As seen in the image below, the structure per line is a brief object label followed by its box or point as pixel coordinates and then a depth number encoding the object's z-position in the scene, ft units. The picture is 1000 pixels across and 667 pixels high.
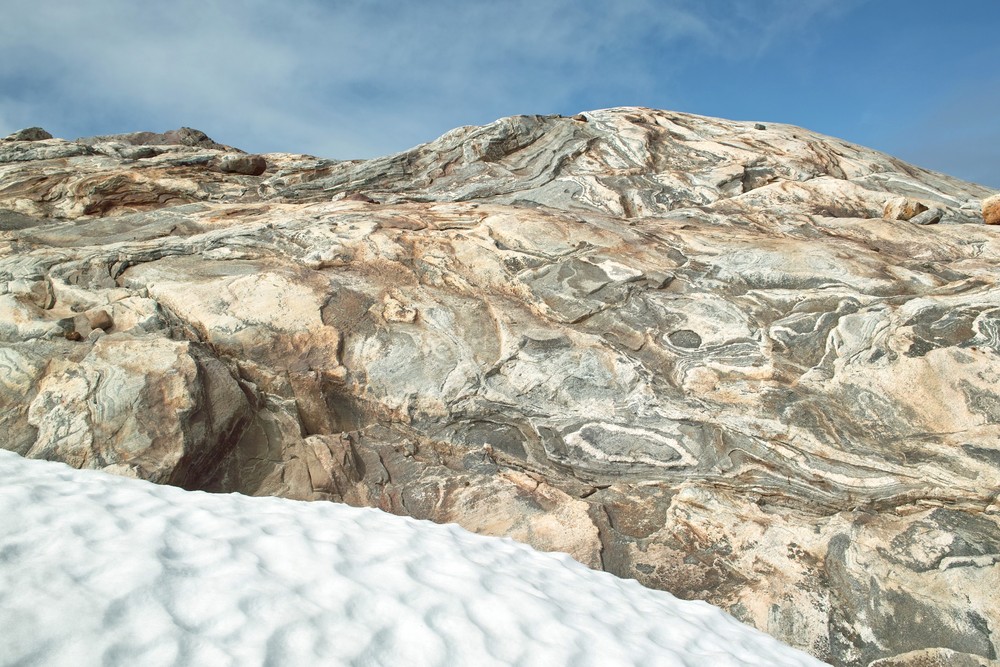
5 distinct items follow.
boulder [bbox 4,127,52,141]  44.37
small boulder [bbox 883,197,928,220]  29.14
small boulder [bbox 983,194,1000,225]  28.09
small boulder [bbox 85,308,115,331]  21.14
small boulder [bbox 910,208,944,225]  28.78
